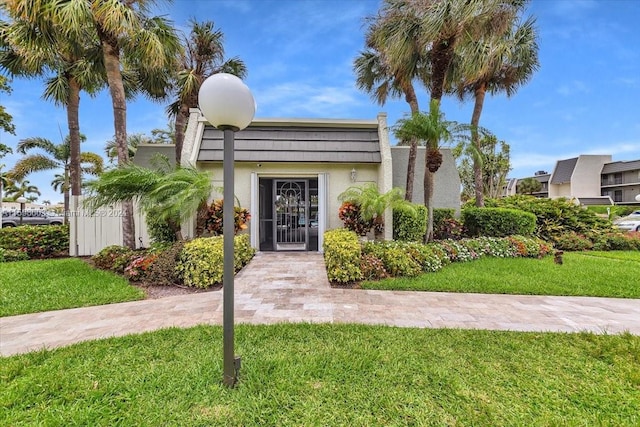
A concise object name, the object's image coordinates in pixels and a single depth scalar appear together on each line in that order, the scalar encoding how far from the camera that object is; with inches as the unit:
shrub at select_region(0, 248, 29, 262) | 342.0
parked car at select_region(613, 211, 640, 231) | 653.1
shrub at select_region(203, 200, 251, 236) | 333.7
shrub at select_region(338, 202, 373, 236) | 358.6
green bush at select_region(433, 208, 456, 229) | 417.7
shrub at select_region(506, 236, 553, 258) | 339.6
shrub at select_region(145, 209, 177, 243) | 313.4
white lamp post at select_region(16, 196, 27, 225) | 716.8
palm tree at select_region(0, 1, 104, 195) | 275.3
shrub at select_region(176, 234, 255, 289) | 227.3
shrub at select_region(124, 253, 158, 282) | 241.8
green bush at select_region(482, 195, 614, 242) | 461.7
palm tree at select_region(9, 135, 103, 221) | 652.7
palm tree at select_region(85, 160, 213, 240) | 243.4
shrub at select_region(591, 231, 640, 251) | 434.6
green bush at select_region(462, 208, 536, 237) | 396.2
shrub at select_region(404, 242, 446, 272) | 272.2
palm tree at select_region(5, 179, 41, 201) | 1077.4
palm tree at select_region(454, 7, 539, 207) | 324.5
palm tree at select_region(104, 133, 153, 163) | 730.6
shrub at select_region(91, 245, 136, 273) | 270.1
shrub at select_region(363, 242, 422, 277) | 255.3
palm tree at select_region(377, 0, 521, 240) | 301.9
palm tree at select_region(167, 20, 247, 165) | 398.0
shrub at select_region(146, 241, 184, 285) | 235.1
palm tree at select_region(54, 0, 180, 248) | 262.5
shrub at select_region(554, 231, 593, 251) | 425.1
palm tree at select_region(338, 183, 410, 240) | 317.4
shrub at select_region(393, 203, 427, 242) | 346.6
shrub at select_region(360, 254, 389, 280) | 244.8
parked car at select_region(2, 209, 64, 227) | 723.3
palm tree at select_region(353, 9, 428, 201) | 352.8
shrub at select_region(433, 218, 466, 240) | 407.5
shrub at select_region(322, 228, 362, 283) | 235.5
